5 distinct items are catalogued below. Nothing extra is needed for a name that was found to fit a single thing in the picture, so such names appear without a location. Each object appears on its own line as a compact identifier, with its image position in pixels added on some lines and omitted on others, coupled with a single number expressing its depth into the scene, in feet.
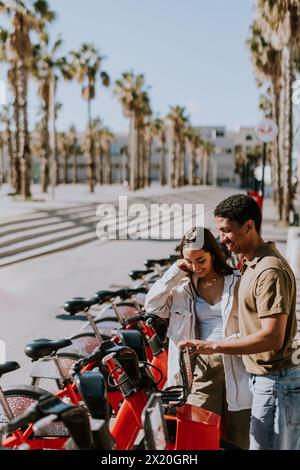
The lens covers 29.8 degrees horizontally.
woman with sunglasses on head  10.25
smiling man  8.29
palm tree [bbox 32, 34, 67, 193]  128.57
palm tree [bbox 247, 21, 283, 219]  92.27
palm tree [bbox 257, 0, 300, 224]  65.51
